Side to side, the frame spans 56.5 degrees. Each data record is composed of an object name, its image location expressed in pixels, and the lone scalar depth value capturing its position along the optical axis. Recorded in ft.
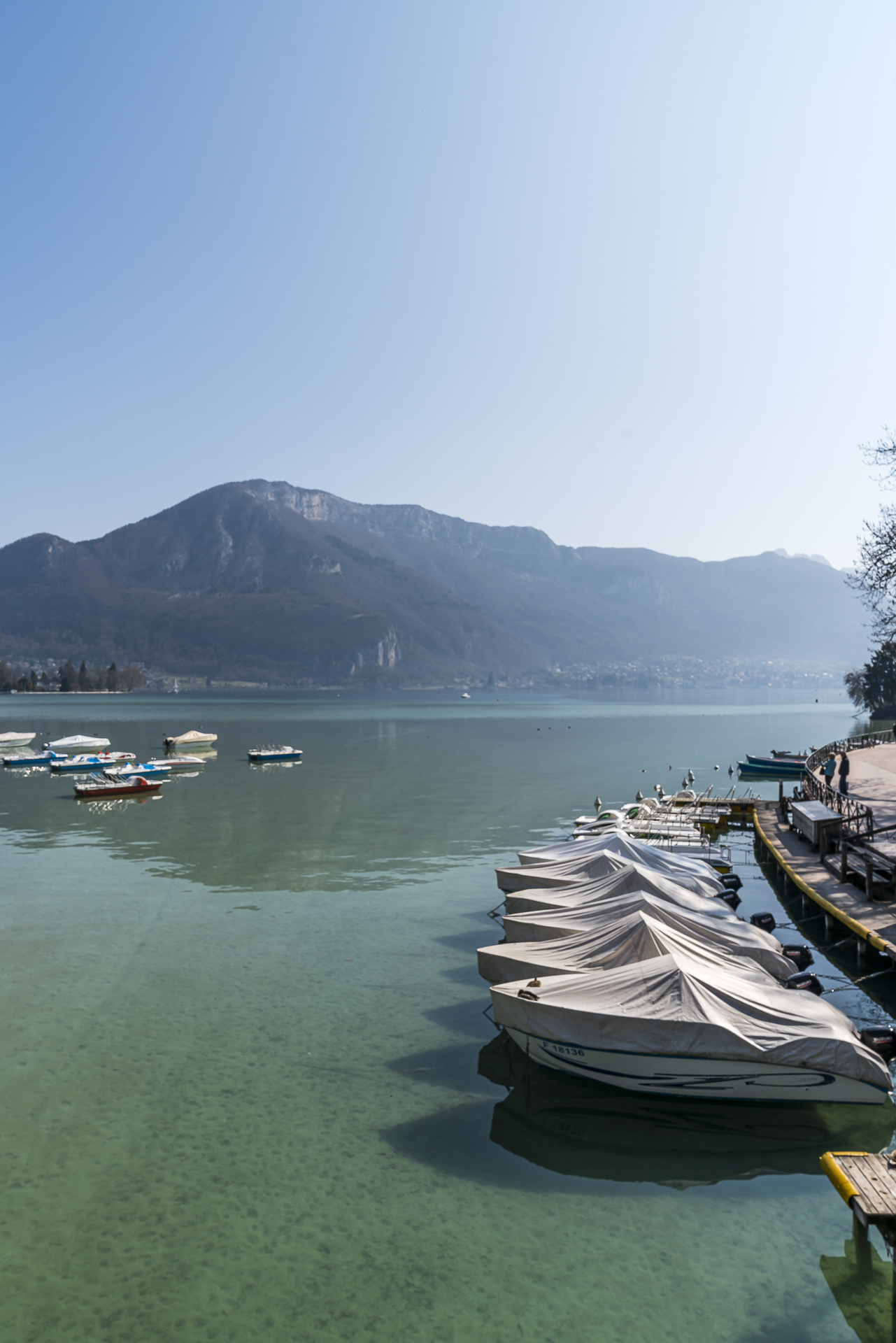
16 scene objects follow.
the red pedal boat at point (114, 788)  209.07
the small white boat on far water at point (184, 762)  284.20
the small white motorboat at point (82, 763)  268.21
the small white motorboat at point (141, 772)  235.20
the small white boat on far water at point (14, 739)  352.90
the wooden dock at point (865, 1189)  34.09
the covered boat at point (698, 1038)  48.52
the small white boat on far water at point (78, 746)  313.32
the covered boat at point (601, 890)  79.46
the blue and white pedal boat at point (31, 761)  285.23
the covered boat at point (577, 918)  71.87
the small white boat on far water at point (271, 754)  298.76
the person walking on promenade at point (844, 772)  146.78
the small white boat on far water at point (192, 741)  339.57
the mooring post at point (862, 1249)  38.65
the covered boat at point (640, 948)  60.13
